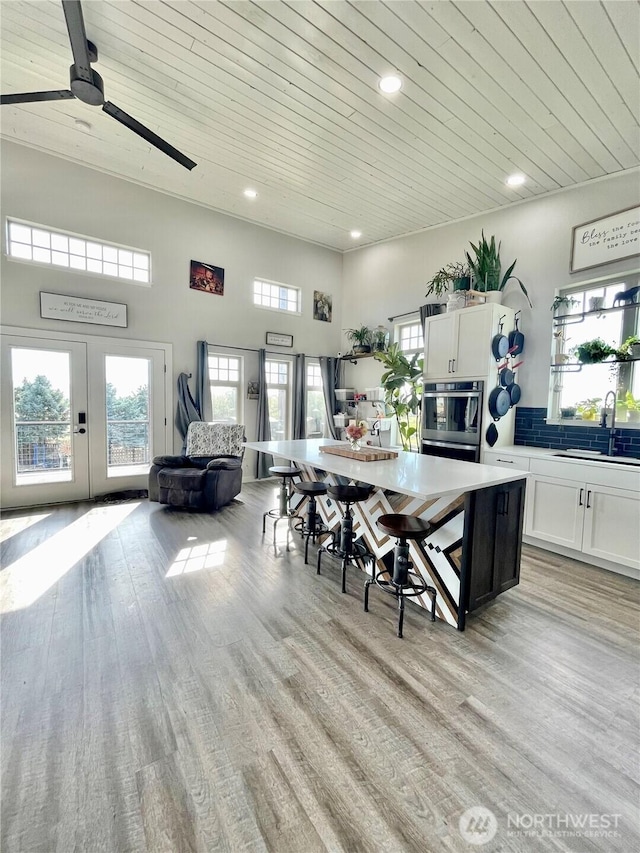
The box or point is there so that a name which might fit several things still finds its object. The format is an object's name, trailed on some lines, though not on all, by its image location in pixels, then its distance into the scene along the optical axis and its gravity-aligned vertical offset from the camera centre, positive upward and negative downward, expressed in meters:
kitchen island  2.27 -0.75
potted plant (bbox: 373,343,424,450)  5.34 +0.28
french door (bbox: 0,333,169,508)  4.48 -0.22
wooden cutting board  3.09 -0.42
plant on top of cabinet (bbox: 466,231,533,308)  4.59 +1.68
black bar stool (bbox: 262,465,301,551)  3.76 -0.97
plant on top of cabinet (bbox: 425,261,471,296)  4.93 +1.75
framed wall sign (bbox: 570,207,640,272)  3.67 +1.75
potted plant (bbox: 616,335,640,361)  3.54 +0.57
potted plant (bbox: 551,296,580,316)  4.08 +1.16
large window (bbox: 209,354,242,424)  5.97 +0.24
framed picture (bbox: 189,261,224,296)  5.61 +1.90
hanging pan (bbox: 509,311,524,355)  4.44 +0.79
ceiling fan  2.18 +2.17
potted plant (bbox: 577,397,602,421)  3.86 +0.01
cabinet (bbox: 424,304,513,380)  4.18 +0.79
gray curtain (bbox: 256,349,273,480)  6.21 -0.05
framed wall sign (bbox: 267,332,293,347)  6.38 +1.11
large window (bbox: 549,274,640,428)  3.67 +0.53
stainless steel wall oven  4.24 -0.15
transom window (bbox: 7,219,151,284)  4.42 +1.88
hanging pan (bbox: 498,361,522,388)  4.27 +0.36
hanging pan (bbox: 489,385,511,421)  4.20 +0.06
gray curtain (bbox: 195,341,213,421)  5.62 +0.36
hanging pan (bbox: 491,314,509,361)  4.18 +0.70
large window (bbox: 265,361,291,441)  6.54 +0.11
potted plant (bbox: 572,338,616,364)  3.64 +0.58
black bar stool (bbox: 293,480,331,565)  3.31 -1.09
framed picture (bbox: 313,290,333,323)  6.87 +1.83
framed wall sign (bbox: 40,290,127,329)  4.57 +1.15
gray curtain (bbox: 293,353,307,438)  6.61 +0.19
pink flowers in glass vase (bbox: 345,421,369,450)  3.37 -0.24
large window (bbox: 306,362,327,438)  7.01 +0.00
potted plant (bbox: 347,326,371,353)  6.39 +1.14
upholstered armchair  4.57 -0.89
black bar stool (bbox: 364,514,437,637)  2.24 -0.97
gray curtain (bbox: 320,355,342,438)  6.91 +0.43
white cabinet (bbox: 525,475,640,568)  3.03 -0.95
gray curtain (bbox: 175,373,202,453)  5.53 -0.09
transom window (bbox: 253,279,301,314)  6.31 +1.87
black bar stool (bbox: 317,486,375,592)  2.85 -1.07
